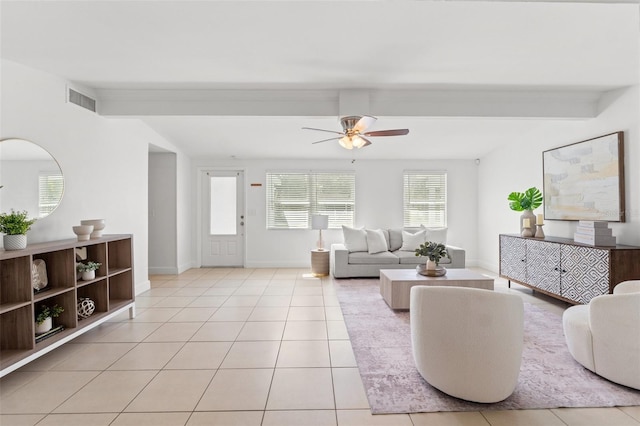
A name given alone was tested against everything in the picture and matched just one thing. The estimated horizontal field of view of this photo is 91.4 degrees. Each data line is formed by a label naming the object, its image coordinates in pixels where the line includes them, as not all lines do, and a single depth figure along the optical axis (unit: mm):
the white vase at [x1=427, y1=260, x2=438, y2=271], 4090
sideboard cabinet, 3244
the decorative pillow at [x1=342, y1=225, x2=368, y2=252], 6051
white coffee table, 3839
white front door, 6906
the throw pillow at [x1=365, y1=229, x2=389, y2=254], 6000
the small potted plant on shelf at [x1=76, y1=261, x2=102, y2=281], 3104
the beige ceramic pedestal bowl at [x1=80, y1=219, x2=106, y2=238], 3377
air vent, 3481
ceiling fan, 3672
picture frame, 3773
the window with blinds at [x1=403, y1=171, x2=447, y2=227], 6949
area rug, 2041
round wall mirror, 2711
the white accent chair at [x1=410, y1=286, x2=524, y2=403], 1947
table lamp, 6168
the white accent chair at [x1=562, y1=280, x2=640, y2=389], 2107
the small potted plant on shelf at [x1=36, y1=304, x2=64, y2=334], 2650
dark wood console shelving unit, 2408
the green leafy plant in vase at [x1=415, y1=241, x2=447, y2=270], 3996
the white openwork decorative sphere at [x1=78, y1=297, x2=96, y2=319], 3143
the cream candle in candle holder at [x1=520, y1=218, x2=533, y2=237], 4668
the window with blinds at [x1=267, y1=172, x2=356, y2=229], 6906
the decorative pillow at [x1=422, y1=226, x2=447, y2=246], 6239
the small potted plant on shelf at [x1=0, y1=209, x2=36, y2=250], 2434
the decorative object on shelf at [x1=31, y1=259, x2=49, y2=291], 2666
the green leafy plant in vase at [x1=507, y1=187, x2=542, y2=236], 4746
